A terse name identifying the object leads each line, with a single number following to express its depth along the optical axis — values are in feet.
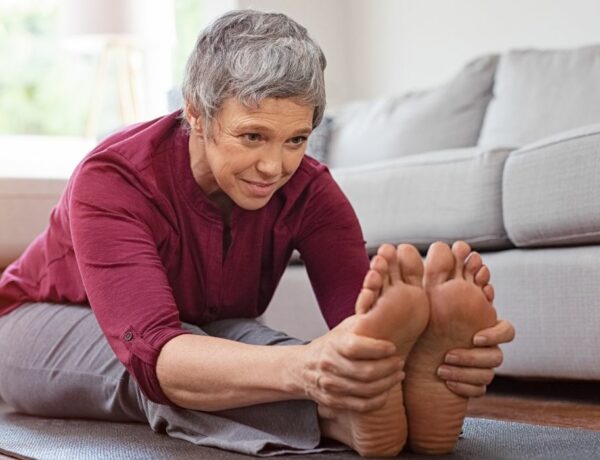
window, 14.60
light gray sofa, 6.48
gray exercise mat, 4.55
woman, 4.15
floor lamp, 13.51
